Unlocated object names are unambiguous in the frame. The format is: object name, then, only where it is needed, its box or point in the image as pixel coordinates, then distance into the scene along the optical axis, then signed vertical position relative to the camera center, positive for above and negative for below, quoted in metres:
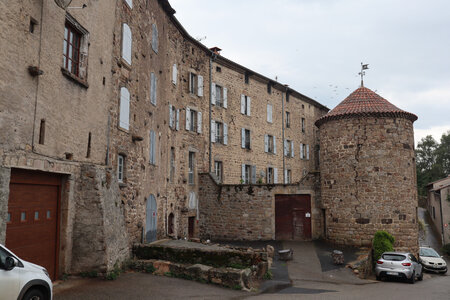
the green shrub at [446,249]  25.85 -3.16
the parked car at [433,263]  17.82 -2.85
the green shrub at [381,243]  14.37 -1.56
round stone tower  15.56 +1.14
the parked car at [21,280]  4.62 -1.04
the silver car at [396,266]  12.32 -2.11
